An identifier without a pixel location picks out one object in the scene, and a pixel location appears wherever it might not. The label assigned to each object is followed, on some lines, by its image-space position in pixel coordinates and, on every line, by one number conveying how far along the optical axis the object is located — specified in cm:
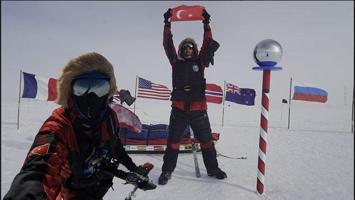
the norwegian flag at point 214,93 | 1282
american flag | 1098
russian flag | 1324
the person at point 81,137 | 159
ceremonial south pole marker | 366
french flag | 986
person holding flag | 448
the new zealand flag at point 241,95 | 1386
